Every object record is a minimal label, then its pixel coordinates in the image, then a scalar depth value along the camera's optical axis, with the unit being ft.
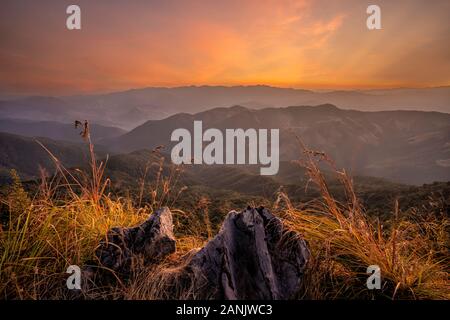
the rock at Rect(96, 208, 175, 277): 12.34
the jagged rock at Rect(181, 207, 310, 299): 11.10
